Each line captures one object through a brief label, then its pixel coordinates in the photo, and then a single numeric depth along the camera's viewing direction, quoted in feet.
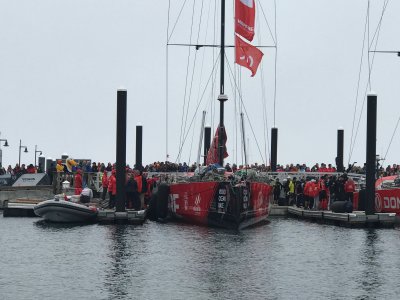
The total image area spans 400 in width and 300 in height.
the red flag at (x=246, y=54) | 122.42
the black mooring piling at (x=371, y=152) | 117.50
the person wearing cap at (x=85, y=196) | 123.13
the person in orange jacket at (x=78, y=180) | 130.93
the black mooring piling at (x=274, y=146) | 163.94
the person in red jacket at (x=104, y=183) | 135.44
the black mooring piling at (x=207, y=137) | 167.79
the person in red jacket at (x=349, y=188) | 133.49
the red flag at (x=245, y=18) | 122.11
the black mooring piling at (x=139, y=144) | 163.43
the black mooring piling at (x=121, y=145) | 115.85
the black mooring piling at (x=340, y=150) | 164.07
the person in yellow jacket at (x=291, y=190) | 146.92
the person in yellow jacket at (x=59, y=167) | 149.59
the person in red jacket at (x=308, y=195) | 139.01
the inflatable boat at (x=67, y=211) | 118.21
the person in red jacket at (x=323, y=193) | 138.72
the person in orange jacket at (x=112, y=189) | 123.95
